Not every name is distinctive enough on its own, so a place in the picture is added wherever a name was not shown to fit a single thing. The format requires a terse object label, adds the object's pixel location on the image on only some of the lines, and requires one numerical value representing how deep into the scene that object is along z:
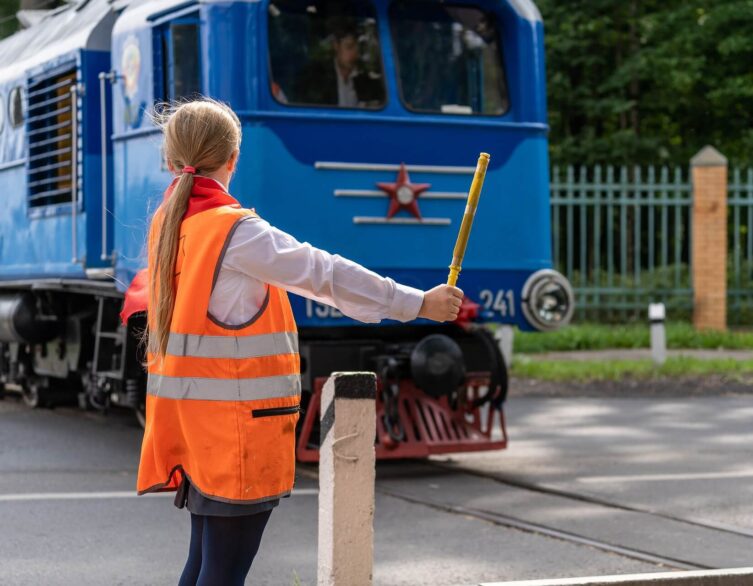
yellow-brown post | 28.39
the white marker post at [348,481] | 6.30
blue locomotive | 12.53
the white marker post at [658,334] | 22.55
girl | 5.55
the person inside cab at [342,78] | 12.93
